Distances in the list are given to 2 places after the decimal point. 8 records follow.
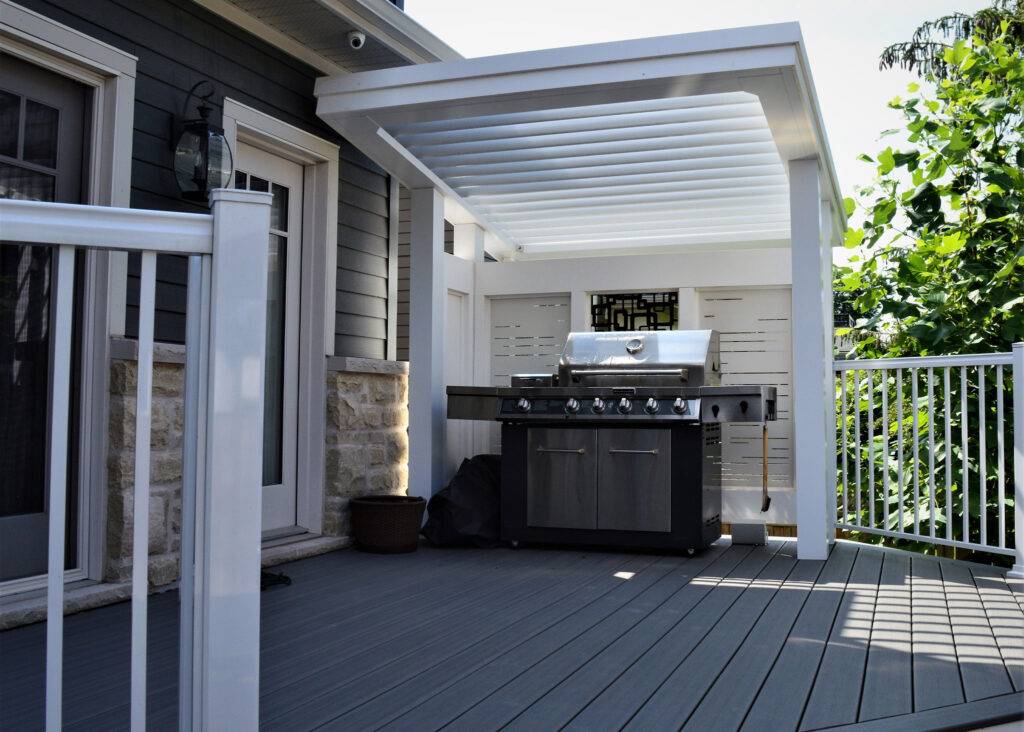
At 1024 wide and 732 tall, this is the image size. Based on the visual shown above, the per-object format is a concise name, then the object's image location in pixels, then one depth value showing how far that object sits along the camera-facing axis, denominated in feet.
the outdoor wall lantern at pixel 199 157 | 14.32
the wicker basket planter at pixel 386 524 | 17.85
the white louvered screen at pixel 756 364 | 22.20
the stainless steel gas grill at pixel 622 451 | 17.70
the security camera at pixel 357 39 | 17.06
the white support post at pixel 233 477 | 5.24
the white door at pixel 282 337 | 17.43
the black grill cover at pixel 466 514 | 18.78
